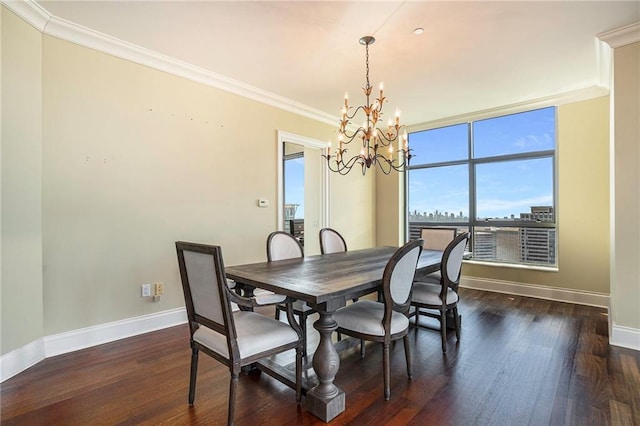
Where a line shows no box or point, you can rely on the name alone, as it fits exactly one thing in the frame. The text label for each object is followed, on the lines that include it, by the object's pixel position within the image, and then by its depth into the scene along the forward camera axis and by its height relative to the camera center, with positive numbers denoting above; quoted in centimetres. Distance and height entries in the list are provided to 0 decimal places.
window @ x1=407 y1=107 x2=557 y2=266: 432 +40
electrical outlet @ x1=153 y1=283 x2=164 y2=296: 308 -77
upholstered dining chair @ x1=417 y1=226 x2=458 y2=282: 377 -33
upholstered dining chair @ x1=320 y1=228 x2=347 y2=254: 362 -37
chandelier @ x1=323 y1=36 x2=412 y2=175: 254 +65
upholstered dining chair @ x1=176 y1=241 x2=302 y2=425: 158 -66
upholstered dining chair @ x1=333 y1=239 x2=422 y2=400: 191 -69
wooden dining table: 172 -44
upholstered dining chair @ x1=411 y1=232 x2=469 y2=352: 257 -70
